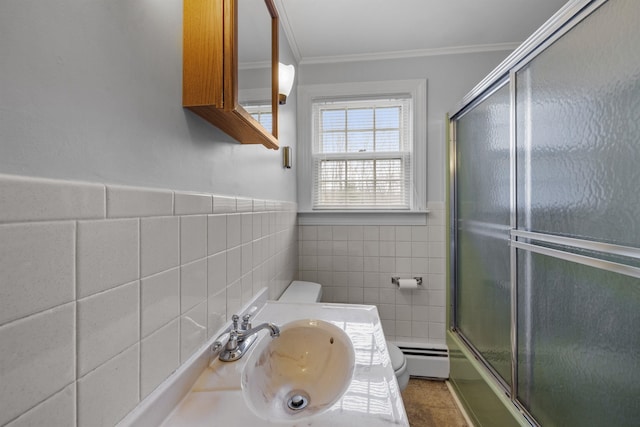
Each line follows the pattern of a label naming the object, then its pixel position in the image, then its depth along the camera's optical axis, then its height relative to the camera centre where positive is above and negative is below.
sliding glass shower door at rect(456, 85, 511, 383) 1.36 -0.09
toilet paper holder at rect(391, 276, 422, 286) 1.99 -0.48
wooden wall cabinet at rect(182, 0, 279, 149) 0.67 +0.38
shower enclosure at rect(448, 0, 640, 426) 0.81 -0.05
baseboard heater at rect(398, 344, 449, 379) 1.90 -1.02
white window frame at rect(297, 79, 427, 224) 2.00 +0.50
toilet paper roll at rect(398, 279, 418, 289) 1.94 -0.49
